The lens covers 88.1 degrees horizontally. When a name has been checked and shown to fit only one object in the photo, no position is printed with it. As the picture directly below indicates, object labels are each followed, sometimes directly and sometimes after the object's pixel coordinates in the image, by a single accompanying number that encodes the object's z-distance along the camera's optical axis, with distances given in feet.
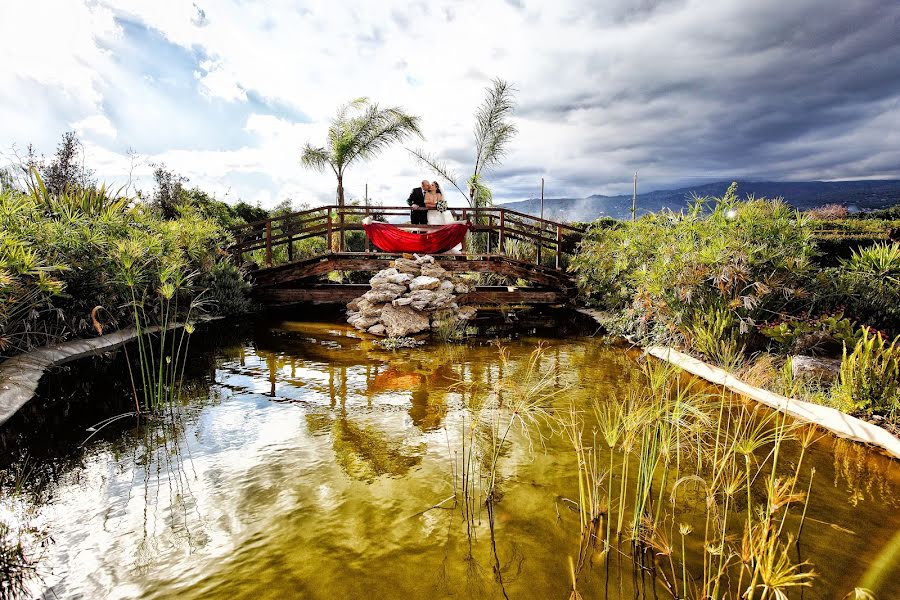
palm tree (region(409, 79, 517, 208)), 51.49
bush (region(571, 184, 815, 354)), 17.89
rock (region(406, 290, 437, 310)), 28.32
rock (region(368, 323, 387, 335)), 27.17
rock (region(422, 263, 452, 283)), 31.44
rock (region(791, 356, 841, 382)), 15.34
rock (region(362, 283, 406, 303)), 28.66
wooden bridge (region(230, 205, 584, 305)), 35.81
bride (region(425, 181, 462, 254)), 38.19
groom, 38.50
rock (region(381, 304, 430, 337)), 27.12
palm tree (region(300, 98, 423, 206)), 47.98
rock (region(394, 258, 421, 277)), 31.19
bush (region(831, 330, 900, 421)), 12.70
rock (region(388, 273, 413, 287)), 29.55
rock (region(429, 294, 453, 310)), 29.01
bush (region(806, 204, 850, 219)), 54.77
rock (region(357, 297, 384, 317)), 28.99
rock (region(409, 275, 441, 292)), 29.25
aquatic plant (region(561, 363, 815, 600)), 7.04
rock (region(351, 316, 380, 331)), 28.53
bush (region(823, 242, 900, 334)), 17.33
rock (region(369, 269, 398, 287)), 29.66
